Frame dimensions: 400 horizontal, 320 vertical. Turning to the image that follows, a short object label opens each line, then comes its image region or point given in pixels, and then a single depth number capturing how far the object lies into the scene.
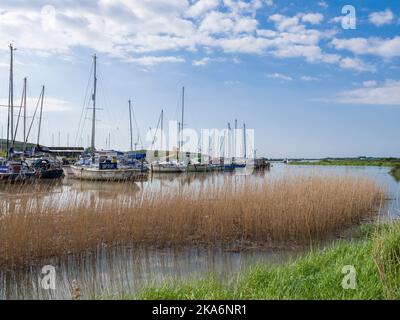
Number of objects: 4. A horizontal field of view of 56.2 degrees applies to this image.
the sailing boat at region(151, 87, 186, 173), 46.25
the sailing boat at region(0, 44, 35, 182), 25.80
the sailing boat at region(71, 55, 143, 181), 32.34
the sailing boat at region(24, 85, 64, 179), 32.28
